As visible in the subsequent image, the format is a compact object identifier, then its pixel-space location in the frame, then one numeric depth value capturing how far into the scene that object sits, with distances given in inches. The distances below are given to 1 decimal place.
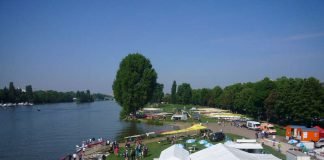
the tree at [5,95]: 7504.4
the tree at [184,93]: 6614.2
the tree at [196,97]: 6171.3
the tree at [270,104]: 2420.0
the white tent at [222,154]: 839.5
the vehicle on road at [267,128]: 1848.9
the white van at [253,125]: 2043.8
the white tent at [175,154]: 894.1
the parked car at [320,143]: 1341.8
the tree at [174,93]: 7111.2
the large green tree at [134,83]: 3019.2
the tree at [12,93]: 7593.5
